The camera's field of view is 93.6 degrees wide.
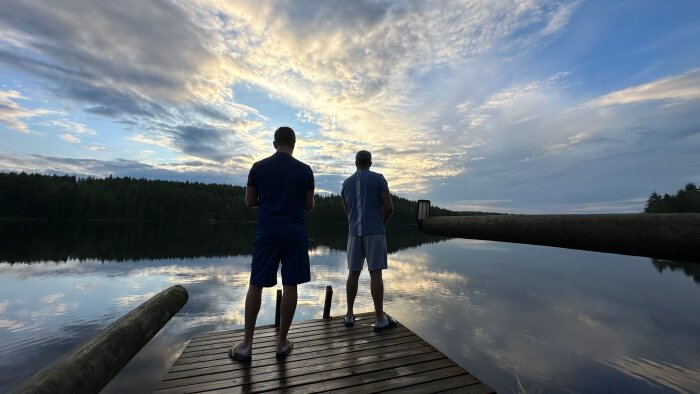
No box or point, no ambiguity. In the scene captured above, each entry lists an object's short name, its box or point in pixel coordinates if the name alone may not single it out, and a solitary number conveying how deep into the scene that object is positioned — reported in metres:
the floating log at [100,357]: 1.49
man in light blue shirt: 5.12
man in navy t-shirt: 3.85
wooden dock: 3.68
